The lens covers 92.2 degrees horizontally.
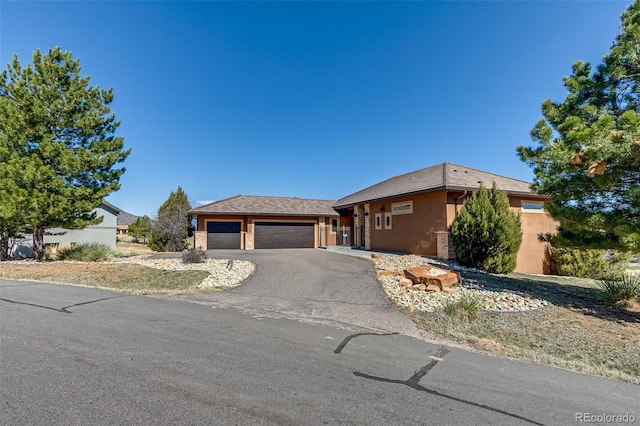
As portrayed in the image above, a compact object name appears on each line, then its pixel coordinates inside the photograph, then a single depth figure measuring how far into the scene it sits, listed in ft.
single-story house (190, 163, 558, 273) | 52.11
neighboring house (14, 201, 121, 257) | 67.21
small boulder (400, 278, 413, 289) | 32.50
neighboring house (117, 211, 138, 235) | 160.45
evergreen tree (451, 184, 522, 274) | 41.73
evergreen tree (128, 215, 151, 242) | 111.60
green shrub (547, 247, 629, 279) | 49.50
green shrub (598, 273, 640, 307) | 26.37
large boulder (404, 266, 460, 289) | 31.56
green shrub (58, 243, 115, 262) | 52.60
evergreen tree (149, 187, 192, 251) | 76.84
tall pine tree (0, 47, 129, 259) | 46.96
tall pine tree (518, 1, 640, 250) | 22.07
